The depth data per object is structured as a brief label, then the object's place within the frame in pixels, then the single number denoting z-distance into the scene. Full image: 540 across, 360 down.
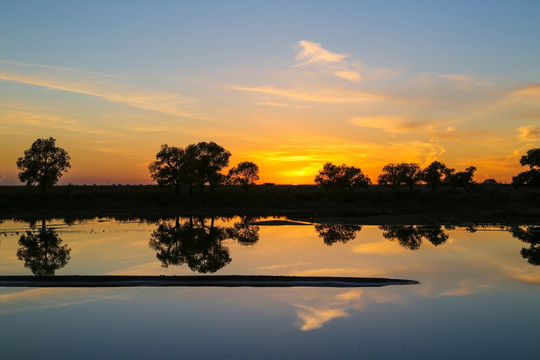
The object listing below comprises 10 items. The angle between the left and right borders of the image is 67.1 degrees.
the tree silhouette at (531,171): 81.88
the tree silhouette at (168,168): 77.69
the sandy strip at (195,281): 19.61
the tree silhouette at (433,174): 127.31
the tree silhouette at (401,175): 129.50
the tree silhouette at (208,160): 81.12
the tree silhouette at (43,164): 69.69
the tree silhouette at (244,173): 96.38
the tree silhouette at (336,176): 120.38
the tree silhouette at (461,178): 135.25
